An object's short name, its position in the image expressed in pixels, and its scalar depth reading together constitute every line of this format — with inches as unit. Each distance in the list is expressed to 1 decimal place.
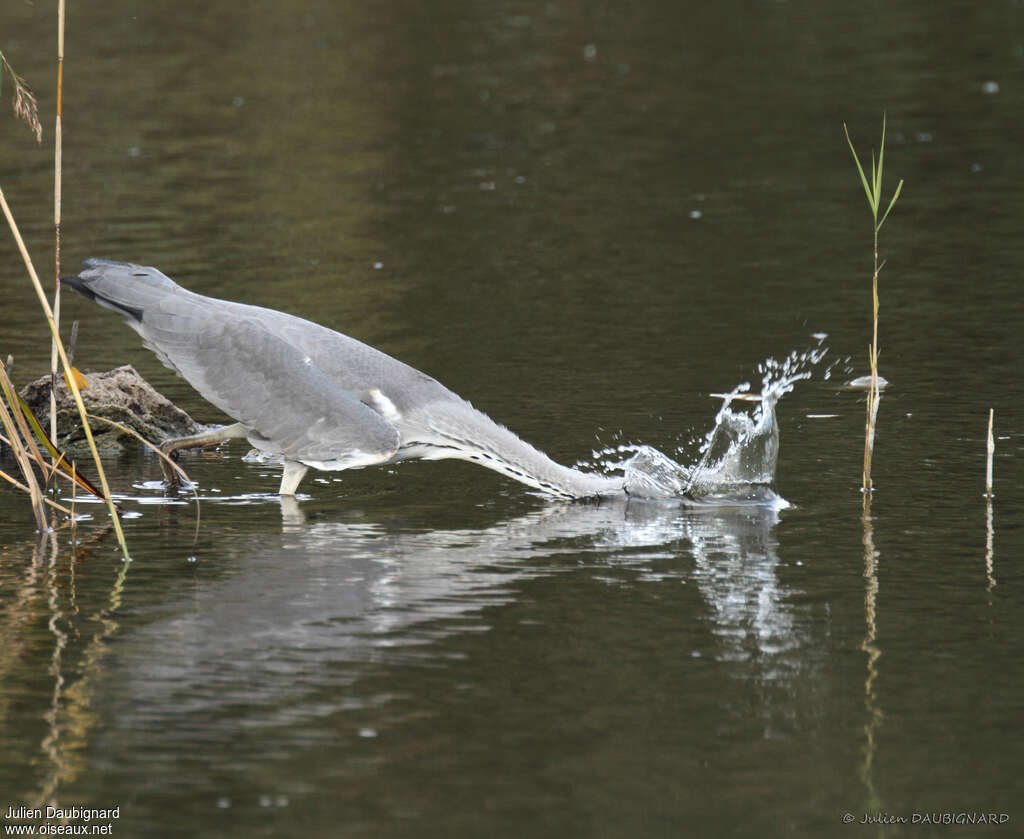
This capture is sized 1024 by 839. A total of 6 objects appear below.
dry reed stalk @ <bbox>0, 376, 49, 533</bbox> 744.3
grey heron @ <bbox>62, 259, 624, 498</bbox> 828.6
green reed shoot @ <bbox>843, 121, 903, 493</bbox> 827.4
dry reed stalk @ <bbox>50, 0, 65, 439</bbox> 753.0
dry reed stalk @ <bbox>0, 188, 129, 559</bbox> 717.9
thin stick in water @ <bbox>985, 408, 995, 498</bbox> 804.6
